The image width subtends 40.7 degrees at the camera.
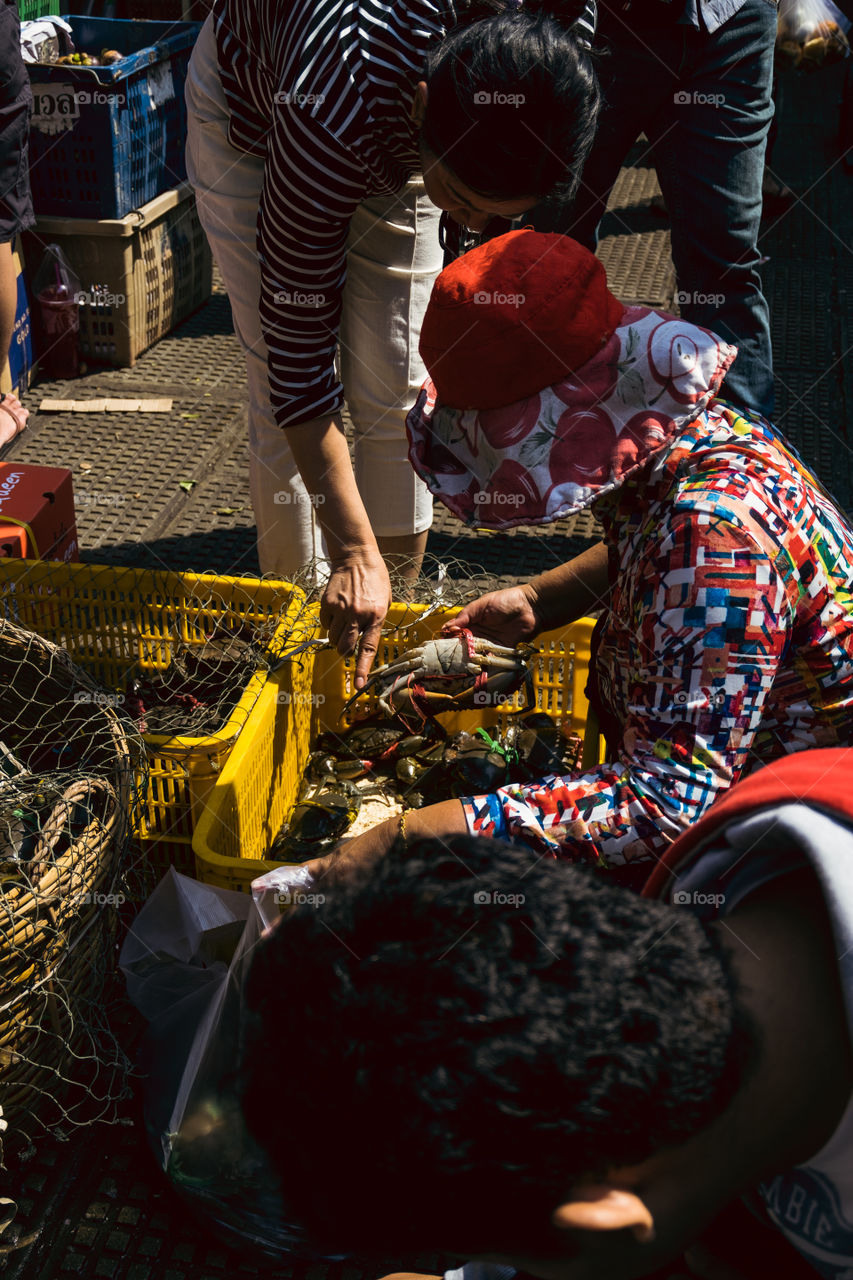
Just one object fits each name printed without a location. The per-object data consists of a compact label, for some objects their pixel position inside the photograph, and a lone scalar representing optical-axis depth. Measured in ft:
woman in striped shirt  5.47
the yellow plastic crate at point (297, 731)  6.38
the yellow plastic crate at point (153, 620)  7.29
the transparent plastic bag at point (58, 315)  13.33
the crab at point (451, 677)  7.38
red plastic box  8.56
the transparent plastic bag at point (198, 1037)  5.08
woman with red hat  4.56
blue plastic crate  12.60
